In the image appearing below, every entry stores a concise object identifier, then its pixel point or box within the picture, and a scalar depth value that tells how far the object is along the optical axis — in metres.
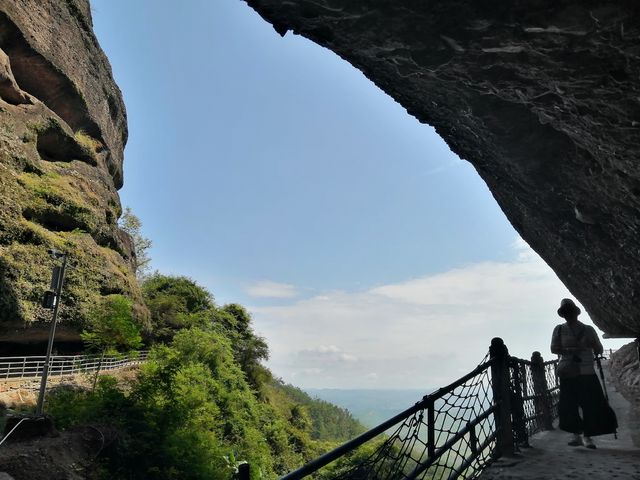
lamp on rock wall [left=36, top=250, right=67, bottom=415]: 10.32
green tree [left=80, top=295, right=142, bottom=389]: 16.28
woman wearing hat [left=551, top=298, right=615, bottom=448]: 5.25
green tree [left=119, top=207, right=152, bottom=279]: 43.56
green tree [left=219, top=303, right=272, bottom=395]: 31.86
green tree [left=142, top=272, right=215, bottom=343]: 28.62
